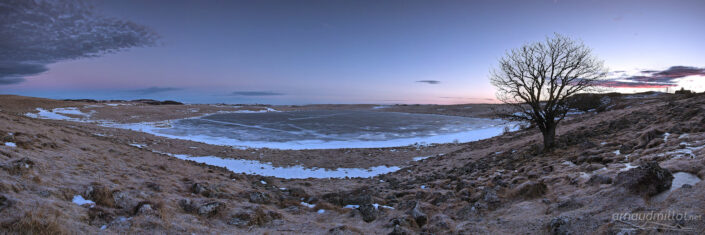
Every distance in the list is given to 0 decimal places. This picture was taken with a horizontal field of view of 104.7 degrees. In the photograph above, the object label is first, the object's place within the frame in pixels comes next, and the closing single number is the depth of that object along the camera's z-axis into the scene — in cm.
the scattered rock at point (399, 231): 491
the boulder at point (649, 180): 424
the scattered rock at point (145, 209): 499
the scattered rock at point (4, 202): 389
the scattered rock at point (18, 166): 519
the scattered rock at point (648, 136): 857
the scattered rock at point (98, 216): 442
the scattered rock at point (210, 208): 566
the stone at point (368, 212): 610
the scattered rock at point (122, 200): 518
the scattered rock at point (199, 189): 730
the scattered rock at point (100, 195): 510
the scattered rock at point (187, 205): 577
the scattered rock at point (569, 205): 484
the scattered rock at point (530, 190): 609
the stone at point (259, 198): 740
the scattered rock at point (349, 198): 748
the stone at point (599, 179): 545
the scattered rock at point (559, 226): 402
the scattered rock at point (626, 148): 831
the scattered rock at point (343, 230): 514
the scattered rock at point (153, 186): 672
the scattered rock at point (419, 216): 565
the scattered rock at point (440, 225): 512
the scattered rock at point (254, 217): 558
